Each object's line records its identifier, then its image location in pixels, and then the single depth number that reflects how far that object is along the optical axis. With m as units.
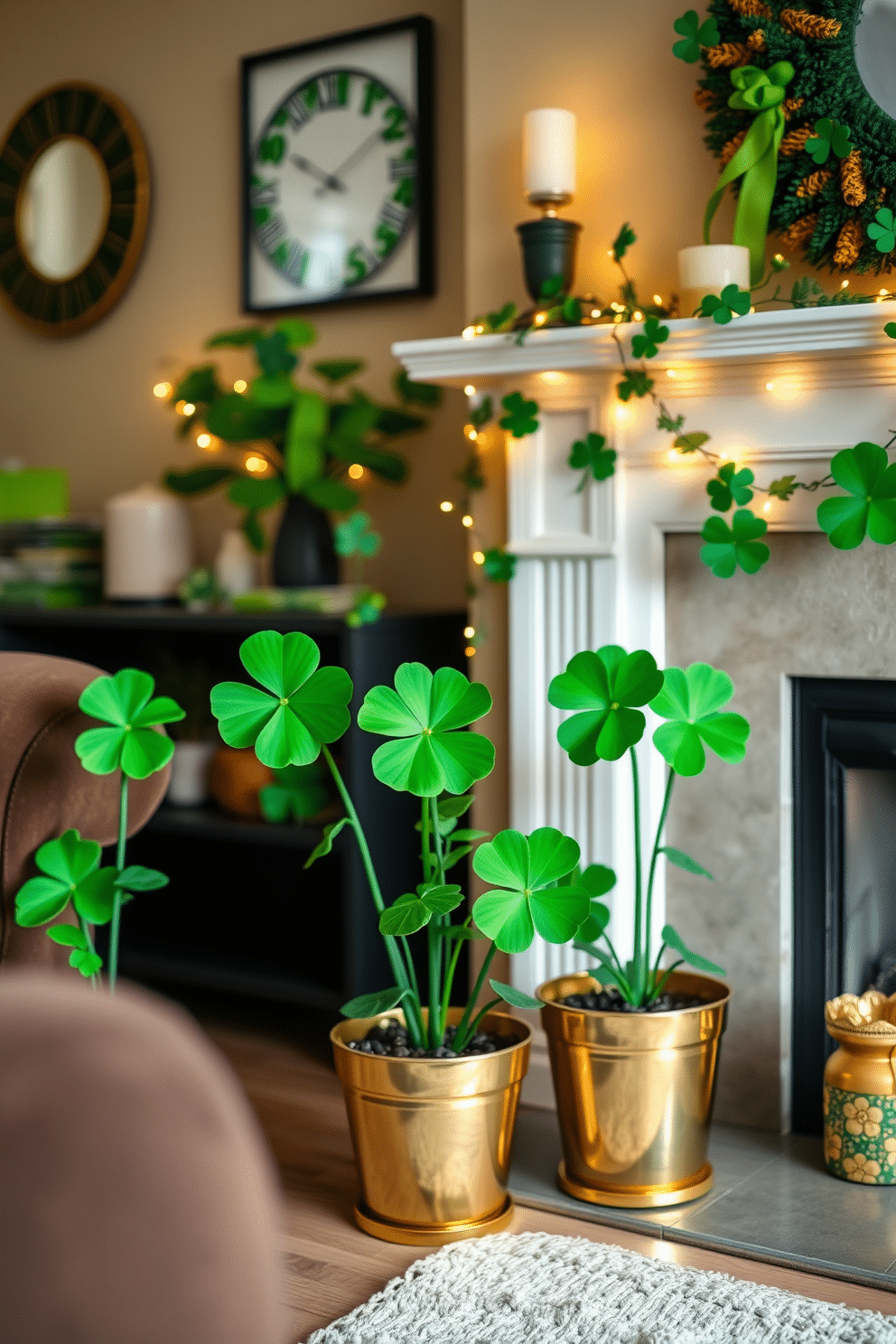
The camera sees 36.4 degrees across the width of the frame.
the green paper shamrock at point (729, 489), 2.05
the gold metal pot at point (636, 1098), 1.88
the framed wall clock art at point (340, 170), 2.83
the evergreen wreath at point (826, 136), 1.96
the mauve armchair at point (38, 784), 1.56
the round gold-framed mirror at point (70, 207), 3.29
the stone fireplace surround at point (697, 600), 2.06
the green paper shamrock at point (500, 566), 2.31
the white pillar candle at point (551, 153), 2.18
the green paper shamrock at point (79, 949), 1.65
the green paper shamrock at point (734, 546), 2.02
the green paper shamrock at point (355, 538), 2.58
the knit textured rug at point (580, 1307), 1.56
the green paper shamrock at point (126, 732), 1.62
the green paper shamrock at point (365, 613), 2.45
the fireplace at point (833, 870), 2.14
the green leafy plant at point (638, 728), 1.87
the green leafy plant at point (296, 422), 2.69
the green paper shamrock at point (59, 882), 1.57
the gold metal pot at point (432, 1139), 1.79
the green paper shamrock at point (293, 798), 2.64
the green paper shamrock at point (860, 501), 1.86
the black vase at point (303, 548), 2.77
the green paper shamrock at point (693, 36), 2.05
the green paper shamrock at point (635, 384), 2.10
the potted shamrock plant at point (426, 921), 1.76
